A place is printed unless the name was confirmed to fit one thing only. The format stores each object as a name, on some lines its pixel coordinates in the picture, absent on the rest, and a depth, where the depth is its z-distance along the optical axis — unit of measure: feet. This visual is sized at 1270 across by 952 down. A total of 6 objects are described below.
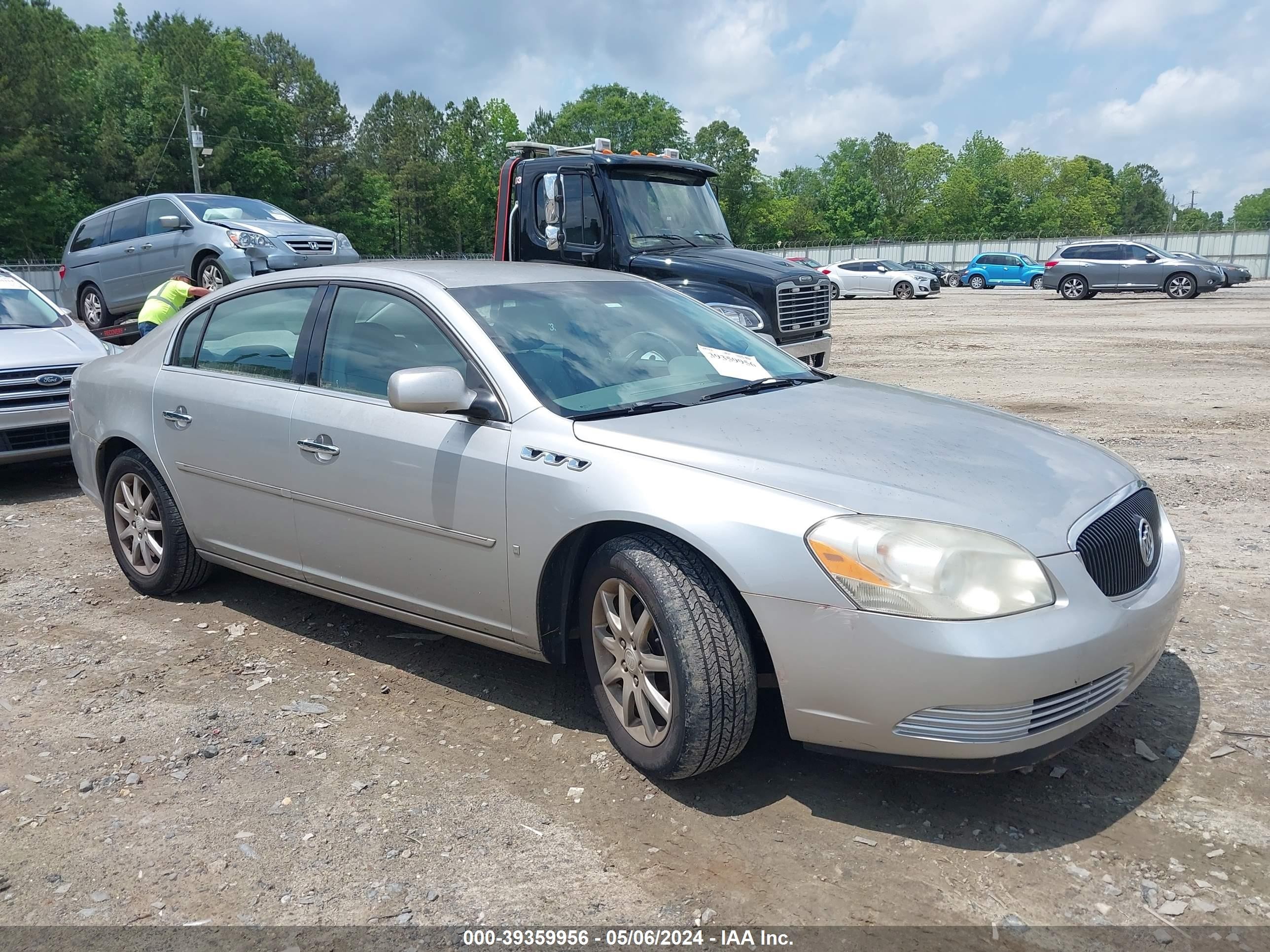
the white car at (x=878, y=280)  117.39
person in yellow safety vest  27.12
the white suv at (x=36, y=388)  23.16
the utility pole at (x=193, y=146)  124.57
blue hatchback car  142.41
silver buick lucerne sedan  8.93
